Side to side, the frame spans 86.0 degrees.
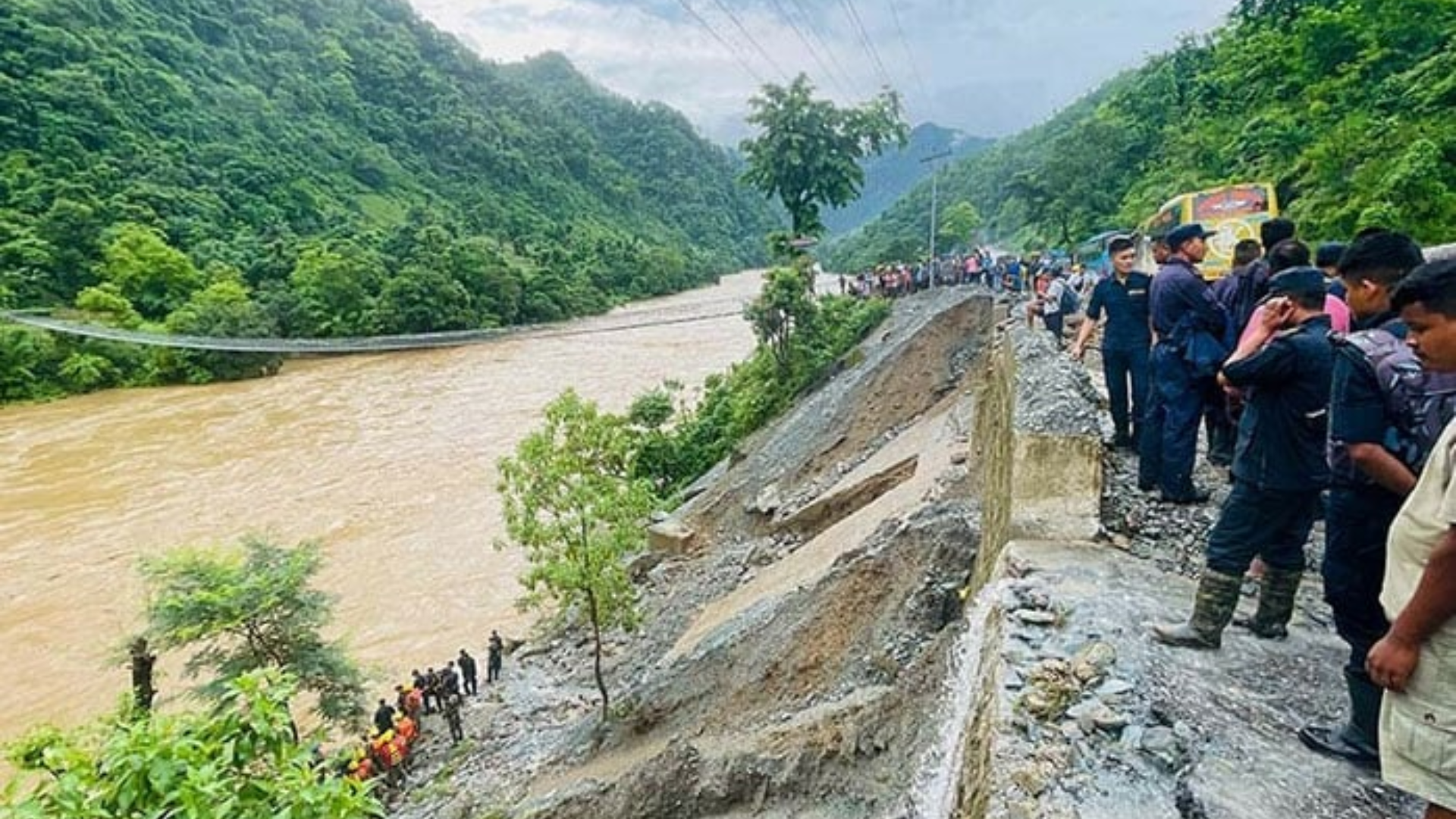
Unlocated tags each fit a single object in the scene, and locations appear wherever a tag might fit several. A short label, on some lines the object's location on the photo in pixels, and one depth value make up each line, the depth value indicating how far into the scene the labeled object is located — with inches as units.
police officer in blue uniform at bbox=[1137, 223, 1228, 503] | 195.9
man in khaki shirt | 74.4
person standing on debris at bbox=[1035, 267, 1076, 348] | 502.3
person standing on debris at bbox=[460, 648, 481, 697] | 527.2
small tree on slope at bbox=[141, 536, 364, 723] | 469.1
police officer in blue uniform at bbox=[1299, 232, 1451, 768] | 103.4
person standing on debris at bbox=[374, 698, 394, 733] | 470.3
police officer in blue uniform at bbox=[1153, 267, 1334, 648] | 129.0
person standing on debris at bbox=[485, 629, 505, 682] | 547.5
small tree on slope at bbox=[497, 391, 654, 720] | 423.5
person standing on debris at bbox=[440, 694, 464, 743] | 472.7
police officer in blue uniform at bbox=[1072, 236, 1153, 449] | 226.2
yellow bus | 492.1
